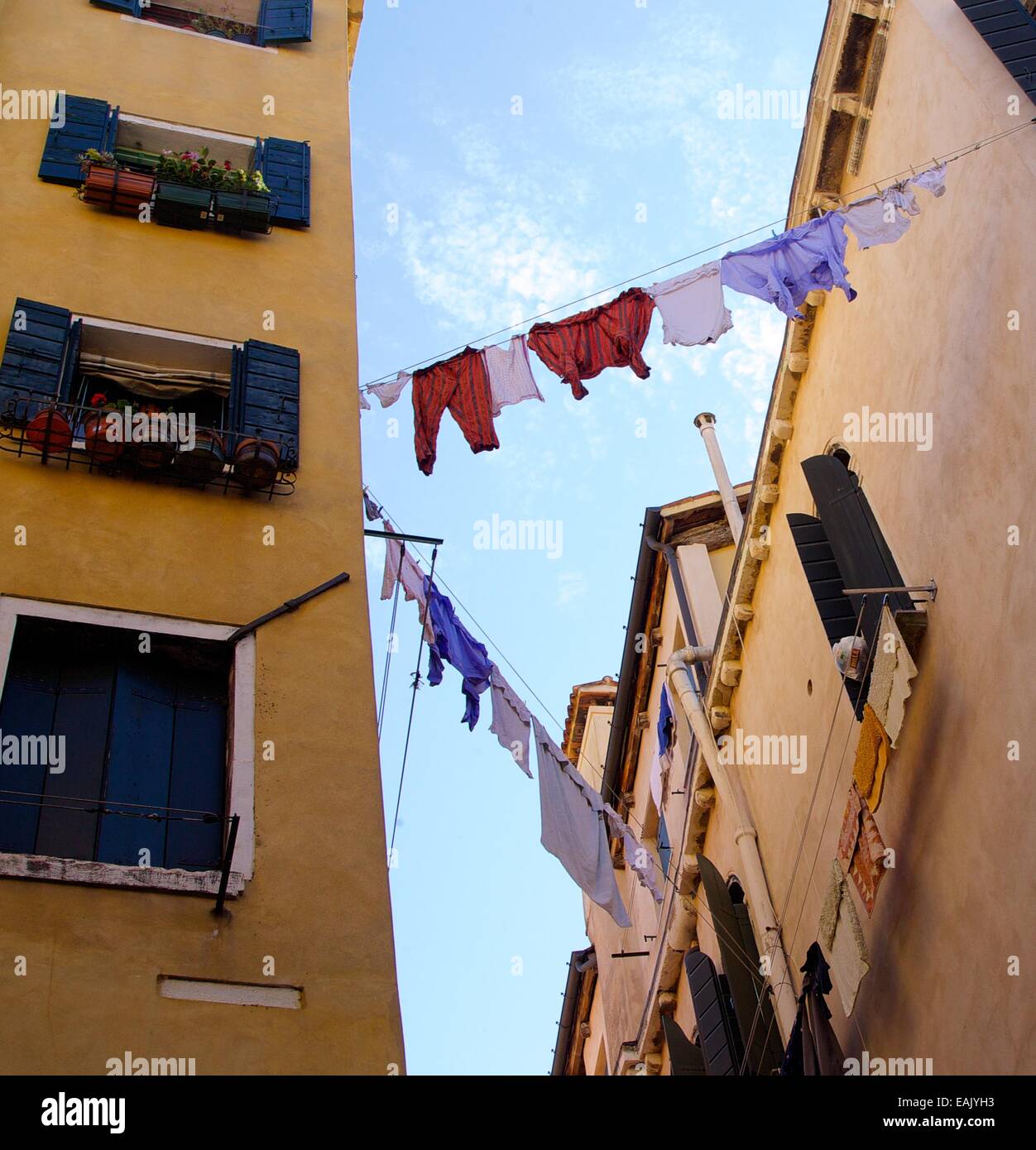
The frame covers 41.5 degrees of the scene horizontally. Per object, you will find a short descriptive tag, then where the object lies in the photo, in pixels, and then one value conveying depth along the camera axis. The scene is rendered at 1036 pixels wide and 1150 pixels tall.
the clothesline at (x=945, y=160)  9.73
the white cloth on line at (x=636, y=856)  11.16
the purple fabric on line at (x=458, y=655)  10.78
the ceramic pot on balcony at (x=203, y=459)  9.59
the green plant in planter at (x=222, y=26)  14.82
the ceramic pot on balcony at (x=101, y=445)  9.48
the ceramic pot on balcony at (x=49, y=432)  9.38
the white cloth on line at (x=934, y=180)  10.20
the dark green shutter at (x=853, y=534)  10.74
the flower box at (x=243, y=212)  11.94
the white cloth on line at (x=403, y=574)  11.05
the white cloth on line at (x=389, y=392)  11.84
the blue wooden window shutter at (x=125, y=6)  14.13
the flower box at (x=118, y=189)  11.54
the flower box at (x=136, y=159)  12.13
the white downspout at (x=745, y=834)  12.17
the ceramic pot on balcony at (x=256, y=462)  9.69
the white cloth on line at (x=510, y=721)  10.73
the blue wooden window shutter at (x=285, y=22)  14.80
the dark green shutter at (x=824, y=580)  11.16
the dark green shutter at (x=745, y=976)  11.87
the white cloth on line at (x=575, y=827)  10.22
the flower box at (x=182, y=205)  11.76
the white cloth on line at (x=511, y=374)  11.57
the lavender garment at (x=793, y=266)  10.62
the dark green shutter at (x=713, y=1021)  12.73
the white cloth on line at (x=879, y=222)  10.55
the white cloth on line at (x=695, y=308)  11.00
